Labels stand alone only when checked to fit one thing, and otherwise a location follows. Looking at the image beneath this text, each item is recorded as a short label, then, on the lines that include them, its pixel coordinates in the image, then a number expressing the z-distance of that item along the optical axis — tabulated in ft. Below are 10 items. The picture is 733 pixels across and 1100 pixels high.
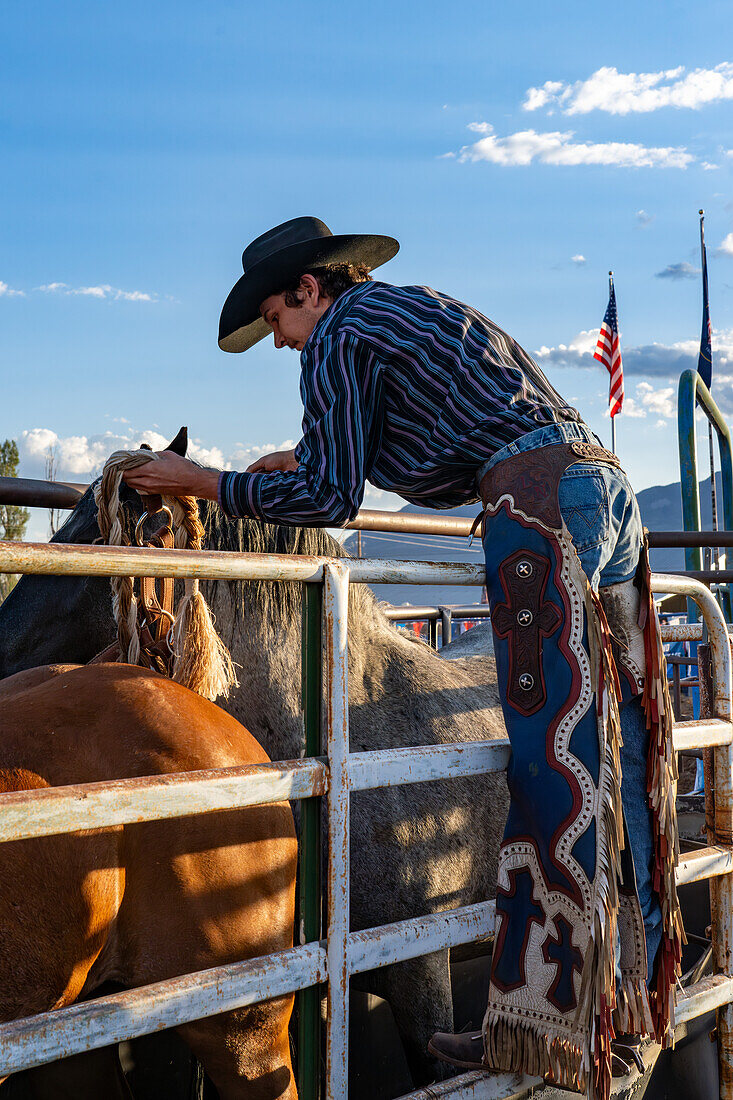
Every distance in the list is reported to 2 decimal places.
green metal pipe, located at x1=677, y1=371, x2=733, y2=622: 36.65
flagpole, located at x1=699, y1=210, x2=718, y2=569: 39.95
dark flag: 54.49
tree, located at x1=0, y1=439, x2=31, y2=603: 83.04
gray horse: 8.36
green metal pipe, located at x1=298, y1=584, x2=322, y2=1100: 4.94
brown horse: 4.47
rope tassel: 6.13
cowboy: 5.35
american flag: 46.00
